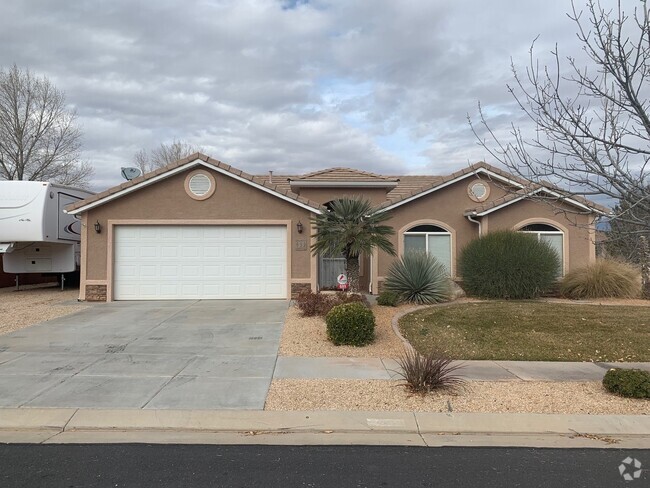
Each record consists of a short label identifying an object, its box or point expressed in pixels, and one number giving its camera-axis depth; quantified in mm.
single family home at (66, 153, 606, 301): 14703
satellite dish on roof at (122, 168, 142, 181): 17047
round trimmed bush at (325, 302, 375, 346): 9000
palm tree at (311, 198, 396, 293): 12258
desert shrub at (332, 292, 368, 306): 11430
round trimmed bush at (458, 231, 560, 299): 13945
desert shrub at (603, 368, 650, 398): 6219
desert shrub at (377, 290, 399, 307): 12852
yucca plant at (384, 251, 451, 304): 13289
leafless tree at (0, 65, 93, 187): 27891
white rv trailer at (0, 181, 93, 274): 16109
